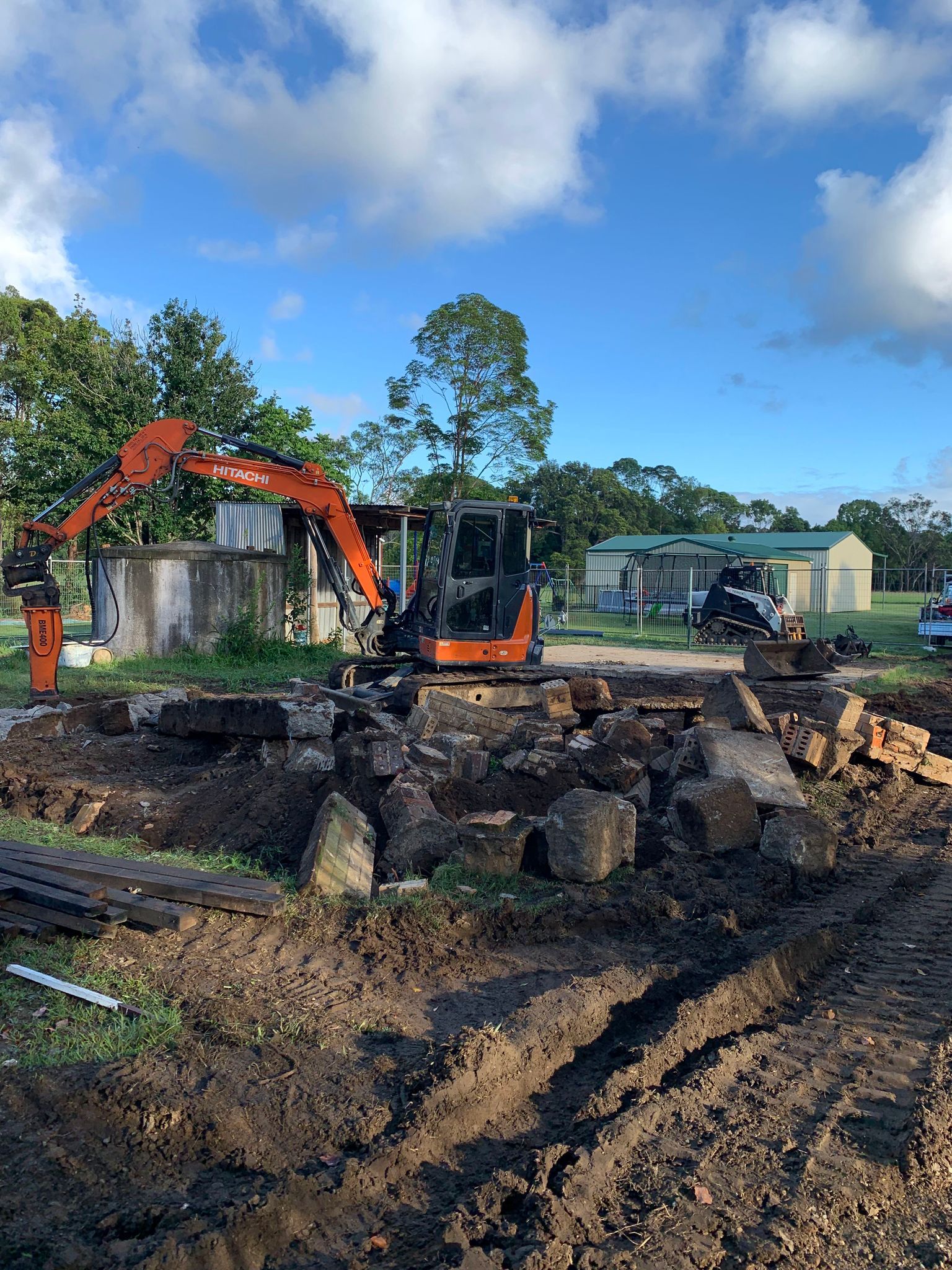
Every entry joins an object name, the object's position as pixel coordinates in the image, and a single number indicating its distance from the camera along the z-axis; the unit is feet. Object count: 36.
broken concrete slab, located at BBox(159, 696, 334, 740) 25.90
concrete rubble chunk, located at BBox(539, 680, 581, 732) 31.78
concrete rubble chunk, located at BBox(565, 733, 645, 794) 23.61
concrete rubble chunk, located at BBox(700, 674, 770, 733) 27.37
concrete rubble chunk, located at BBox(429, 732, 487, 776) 25.12
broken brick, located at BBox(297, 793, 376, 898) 17.99
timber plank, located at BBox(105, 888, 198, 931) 15.76
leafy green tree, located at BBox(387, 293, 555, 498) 97.25
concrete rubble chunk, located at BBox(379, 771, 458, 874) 19.67
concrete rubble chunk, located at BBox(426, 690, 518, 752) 29.71
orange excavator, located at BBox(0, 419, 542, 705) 38.40
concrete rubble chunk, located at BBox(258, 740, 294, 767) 25.34
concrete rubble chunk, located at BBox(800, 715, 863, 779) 26.45
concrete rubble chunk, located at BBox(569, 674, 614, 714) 33.22
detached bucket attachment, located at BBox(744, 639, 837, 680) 50.57
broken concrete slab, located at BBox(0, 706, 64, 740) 31.42
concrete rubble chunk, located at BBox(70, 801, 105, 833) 22.19
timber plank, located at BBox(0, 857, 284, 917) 16.53
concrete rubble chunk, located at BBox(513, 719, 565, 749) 27.48
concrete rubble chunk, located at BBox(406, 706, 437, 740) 29.25
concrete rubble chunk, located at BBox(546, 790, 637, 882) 18.75
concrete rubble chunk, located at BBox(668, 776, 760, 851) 20.44
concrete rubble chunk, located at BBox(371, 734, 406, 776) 22.52
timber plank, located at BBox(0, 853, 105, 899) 16.08
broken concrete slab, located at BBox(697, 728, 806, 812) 22.04
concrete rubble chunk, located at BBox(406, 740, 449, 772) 25.09
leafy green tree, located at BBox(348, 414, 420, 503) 124.06
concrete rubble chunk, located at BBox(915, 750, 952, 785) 28.50
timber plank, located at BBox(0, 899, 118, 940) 15.20
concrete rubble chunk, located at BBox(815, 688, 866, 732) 28.32
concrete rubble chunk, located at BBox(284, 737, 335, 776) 24.72
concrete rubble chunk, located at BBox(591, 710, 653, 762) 25.82
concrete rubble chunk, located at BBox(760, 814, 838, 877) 19.61
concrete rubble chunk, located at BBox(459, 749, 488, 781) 24.94
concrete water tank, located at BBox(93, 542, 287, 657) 56.44
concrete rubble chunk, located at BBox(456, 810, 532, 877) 19.03
